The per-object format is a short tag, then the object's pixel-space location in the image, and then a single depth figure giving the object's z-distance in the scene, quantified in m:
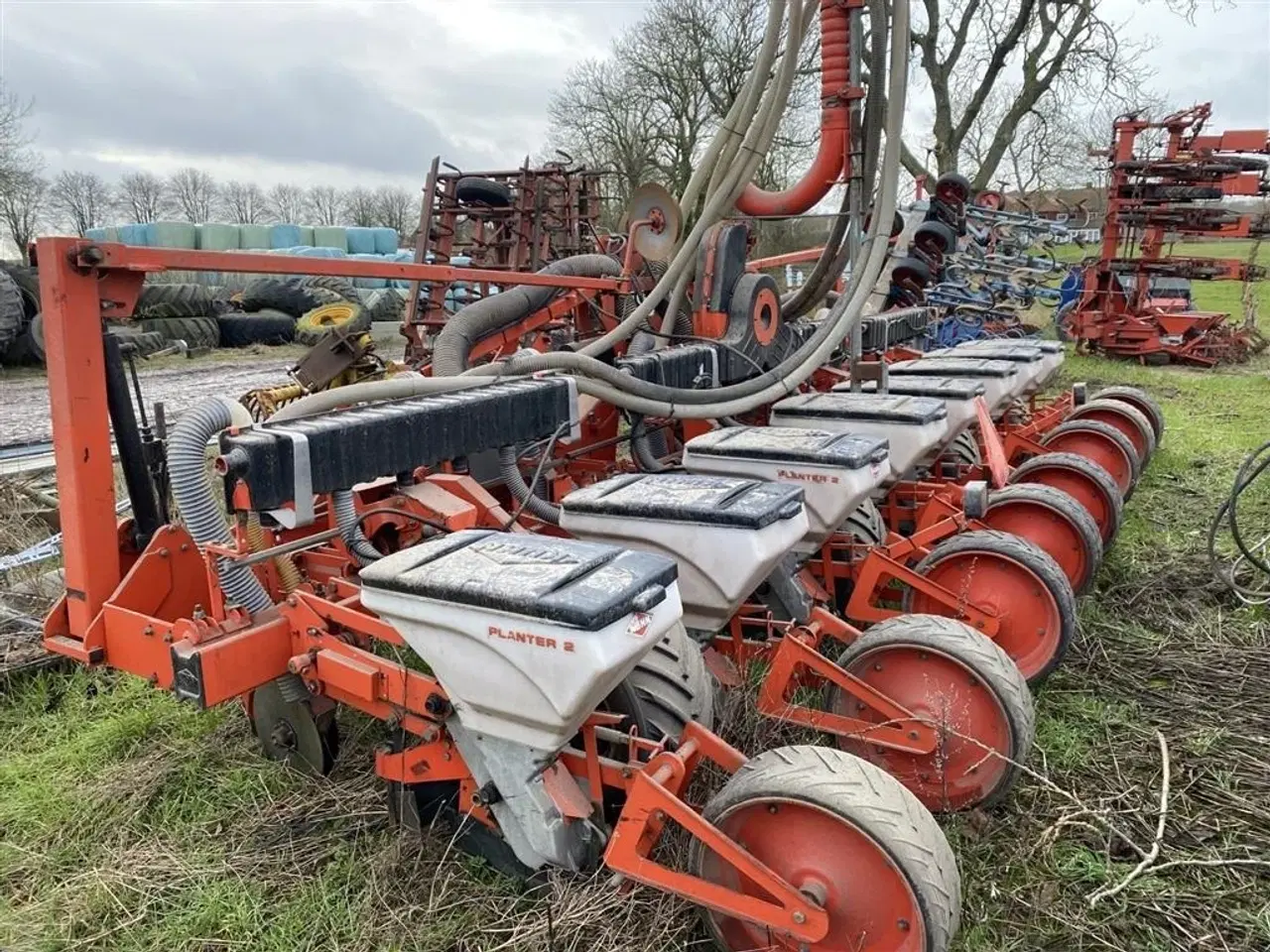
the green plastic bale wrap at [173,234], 23.23
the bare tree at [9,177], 27.22
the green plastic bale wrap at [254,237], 25.12
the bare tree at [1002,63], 18.84
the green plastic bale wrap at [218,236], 24.12
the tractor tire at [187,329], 16.66
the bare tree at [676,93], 24.41
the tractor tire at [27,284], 15.13
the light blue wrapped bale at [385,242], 28.09
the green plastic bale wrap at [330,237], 27.83
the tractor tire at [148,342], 15.27
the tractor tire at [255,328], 17.39
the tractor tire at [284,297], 18.27
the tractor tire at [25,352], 14.45
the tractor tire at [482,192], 11.81
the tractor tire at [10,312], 13.78
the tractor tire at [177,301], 16.77
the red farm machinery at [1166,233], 12.34
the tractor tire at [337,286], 18.44
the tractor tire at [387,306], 20.06
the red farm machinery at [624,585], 2.16
